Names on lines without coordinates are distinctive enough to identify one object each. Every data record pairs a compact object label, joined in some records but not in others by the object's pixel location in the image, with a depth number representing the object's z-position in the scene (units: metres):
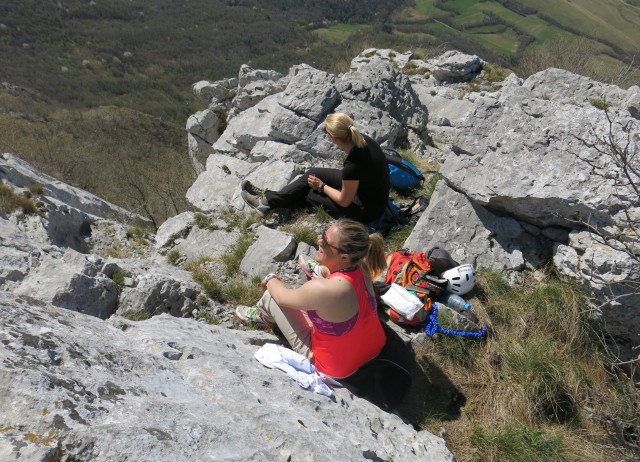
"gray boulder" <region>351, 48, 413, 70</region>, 18.92
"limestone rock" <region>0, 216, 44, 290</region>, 4.35
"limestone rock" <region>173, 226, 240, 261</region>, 7.32
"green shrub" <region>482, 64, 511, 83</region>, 17.34
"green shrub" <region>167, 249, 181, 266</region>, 7.41
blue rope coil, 4.73
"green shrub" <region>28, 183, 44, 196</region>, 8.16
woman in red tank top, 3.52
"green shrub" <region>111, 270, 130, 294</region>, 5.14
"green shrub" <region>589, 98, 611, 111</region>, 7.17
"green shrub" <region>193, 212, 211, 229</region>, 8.05
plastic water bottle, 4.98
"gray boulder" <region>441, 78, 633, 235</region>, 4.95
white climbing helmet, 5.06
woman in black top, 5.66
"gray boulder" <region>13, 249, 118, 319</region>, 4.21
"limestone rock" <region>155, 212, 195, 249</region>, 8.13
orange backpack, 4.81
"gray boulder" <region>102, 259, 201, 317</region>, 5.01
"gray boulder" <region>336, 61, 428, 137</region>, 10.32
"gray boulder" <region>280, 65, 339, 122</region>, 9.86
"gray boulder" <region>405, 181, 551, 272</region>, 5.68
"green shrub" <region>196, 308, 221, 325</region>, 5.21
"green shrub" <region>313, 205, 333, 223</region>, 6.95
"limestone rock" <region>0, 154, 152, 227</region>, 8.52
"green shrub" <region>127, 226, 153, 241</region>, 8.52
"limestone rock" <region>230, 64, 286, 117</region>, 13.40
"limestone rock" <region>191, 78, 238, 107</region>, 16.47
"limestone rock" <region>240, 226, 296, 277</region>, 6.22
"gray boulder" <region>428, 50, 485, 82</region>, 17.27
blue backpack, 7.65
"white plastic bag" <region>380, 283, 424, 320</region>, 4.70
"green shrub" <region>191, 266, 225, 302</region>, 5.71
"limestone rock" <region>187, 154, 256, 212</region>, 9.78
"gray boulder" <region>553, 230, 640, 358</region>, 4.56
